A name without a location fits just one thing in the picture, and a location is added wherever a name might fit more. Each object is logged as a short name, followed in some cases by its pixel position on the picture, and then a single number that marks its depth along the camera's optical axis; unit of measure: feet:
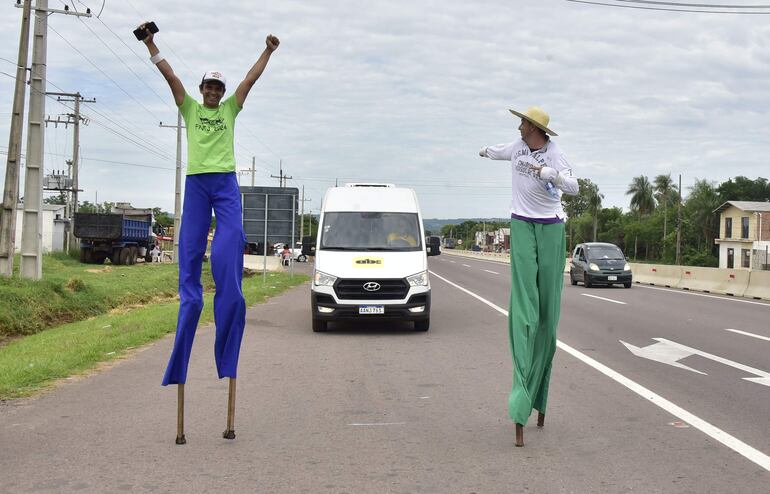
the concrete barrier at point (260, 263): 136.80
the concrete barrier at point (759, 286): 74.69
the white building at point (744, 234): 223.71
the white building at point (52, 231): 156.15
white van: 39.58
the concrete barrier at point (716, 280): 79.87
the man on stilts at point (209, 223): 16.79
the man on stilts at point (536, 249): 17.07
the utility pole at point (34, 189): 61.16
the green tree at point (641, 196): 437.17
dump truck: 131.54
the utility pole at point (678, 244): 255.52
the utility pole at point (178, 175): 139.60
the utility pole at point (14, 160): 63.05
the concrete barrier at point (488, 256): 241.35
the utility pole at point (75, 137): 159.13
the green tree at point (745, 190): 329.72
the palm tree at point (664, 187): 418.51
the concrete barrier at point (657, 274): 96.46
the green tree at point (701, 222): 309.01
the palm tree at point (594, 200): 428.97
